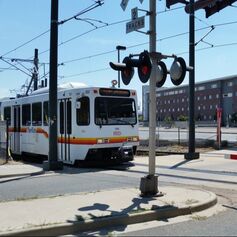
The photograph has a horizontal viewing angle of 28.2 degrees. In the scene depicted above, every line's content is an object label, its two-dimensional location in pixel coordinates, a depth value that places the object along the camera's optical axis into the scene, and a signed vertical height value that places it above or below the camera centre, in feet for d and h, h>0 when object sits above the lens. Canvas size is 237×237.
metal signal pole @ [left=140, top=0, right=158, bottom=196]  31.91 +0.01
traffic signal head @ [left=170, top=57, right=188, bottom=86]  32.55 +3.60
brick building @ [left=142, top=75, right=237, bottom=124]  419.74 +21.73
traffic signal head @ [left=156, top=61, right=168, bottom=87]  33.04 +3.46
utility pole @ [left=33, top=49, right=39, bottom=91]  99.23 +10.85
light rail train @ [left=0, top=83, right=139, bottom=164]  55.31 -0.08
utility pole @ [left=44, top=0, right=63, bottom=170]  51.44 +3.35
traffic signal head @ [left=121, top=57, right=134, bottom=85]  31.58 +3.40
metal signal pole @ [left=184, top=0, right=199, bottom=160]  65.31 +3.82
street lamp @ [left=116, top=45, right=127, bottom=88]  116.98 +18.70
